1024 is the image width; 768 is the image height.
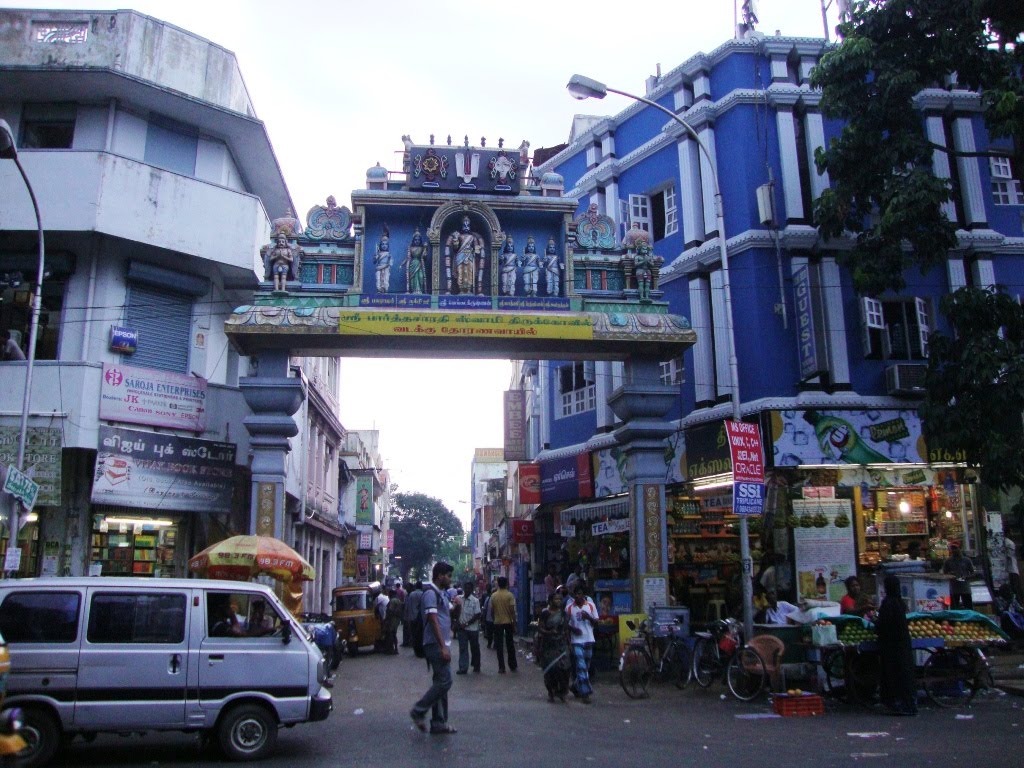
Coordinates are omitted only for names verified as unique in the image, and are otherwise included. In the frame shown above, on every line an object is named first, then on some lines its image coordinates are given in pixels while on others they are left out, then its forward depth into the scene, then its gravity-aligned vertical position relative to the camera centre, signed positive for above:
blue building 17.77 +4.89
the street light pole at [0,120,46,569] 13.17 +3.64
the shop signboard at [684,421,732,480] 18.44 +2.52
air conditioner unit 17.83 +3.83
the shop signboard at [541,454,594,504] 22.78 +2.47
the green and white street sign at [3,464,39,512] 12.62 +1.37
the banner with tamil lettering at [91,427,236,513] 16.36 +2.07
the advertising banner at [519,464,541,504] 25.38 +2.52
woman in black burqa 10.80 -1.16
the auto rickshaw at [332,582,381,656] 22.69 -1.17
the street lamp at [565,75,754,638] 15.77 +6.91
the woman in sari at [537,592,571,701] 12.68 -1.19
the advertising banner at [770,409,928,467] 17.66 +2.60
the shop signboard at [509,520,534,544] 27.14 +1.22
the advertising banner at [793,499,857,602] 17.38 +0.36
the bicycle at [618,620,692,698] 13.27 -1.49
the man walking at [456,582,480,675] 16.69 -1.03
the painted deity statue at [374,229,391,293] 17.25 +6.11
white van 8.23 -0.87
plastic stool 18.47 -0.91
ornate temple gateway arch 16.41 +5.48
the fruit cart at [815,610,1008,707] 11.63 -1.22
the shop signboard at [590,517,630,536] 19.05 +0.94
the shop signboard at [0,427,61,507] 15.59 +2.20
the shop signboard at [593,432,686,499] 20.04 +2.42
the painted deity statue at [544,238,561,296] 17.66 +6.03
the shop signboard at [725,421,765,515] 14.16 +1.65
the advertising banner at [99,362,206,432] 16.75 +3.58
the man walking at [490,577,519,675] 16.91 -0.96
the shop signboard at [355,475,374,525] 45.03 +3.81
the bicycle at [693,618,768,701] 12.20 -1.42
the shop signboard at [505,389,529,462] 27.41 +4.50
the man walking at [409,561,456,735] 9.59 -0.95
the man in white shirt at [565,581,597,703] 12.72 -1.07
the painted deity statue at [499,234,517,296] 17.47 +6.08
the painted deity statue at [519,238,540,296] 17.55 +6.08
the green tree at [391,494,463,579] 82.69 +4.16
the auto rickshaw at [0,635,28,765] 5.73 -1.05
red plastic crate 11.13 -1.79
